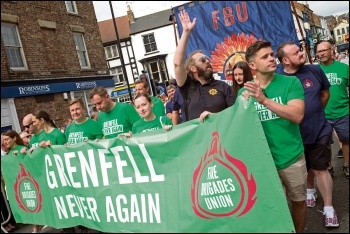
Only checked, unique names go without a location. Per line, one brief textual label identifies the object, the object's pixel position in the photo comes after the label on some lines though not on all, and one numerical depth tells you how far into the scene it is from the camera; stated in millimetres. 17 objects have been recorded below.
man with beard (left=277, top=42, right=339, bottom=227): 3243
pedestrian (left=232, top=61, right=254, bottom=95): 4590
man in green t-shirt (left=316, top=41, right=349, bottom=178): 4379
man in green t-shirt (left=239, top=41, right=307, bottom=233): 2830
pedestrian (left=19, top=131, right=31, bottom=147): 6899
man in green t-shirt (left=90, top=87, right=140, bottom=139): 4625
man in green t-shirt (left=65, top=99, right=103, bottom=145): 4836
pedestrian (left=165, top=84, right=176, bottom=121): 6842
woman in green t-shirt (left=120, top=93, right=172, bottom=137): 4191
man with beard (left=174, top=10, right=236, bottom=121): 3561
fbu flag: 7664
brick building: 13055
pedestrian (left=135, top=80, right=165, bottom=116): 4848
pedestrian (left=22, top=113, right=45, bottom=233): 5090
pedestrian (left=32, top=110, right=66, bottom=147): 4926
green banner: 2773
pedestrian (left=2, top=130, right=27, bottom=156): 5324
